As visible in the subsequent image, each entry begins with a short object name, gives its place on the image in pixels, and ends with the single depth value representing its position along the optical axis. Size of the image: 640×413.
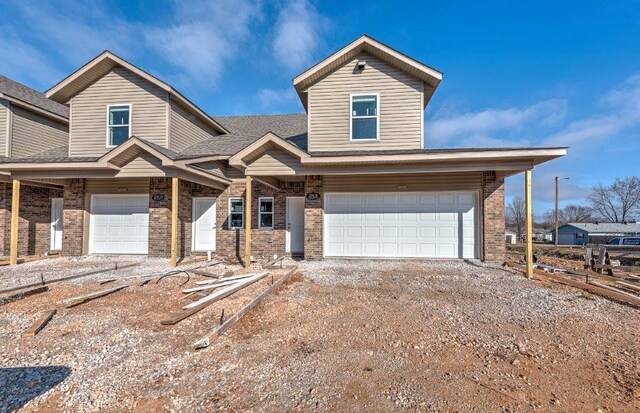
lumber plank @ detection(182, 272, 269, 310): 5.33
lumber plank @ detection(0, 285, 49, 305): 5.55
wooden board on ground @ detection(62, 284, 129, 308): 5.42
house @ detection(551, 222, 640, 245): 44.88
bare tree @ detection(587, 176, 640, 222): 58.28
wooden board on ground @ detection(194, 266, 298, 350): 3.83
